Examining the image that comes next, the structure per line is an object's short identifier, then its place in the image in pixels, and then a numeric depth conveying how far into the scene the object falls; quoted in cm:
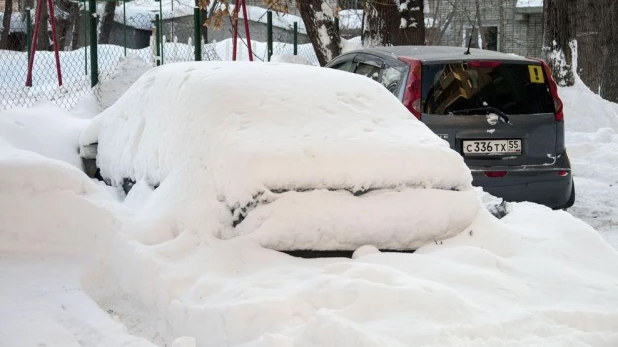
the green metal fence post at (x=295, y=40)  1944
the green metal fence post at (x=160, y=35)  1596
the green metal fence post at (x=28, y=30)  1791
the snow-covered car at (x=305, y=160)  527
